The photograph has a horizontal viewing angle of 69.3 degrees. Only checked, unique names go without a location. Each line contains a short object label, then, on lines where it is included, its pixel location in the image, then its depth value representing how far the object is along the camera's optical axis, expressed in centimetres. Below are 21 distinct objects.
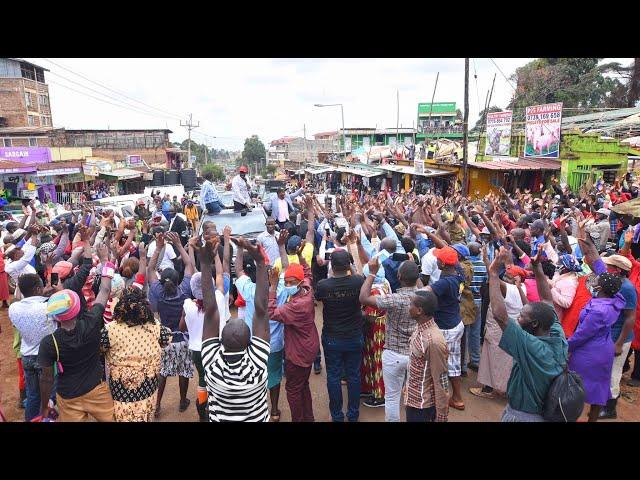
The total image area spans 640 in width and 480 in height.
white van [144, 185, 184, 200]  2282
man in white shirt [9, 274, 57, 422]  407
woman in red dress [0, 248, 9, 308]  790
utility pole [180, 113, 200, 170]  5106
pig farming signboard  1808
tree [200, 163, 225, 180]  7296
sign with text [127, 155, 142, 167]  3903
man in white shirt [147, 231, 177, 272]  694
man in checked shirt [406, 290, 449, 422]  340
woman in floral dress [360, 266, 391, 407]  482
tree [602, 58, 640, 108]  2938
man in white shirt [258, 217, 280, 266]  670
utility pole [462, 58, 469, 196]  1581
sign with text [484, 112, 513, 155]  2055
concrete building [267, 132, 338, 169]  6847
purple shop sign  2180
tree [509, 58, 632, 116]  3219
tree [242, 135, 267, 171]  9444
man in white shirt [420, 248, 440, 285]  541
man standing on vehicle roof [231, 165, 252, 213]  1006
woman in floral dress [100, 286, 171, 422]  358
